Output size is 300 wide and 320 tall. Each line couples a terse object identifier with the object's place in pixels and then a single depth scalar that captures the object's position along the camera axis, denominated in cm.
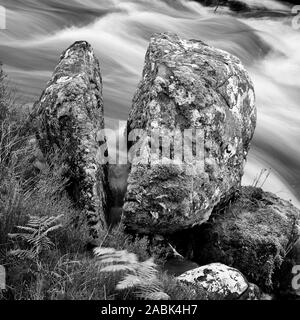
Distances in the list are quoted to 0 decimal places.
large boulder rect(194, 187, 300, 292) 596
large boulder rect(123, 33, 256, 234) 558
